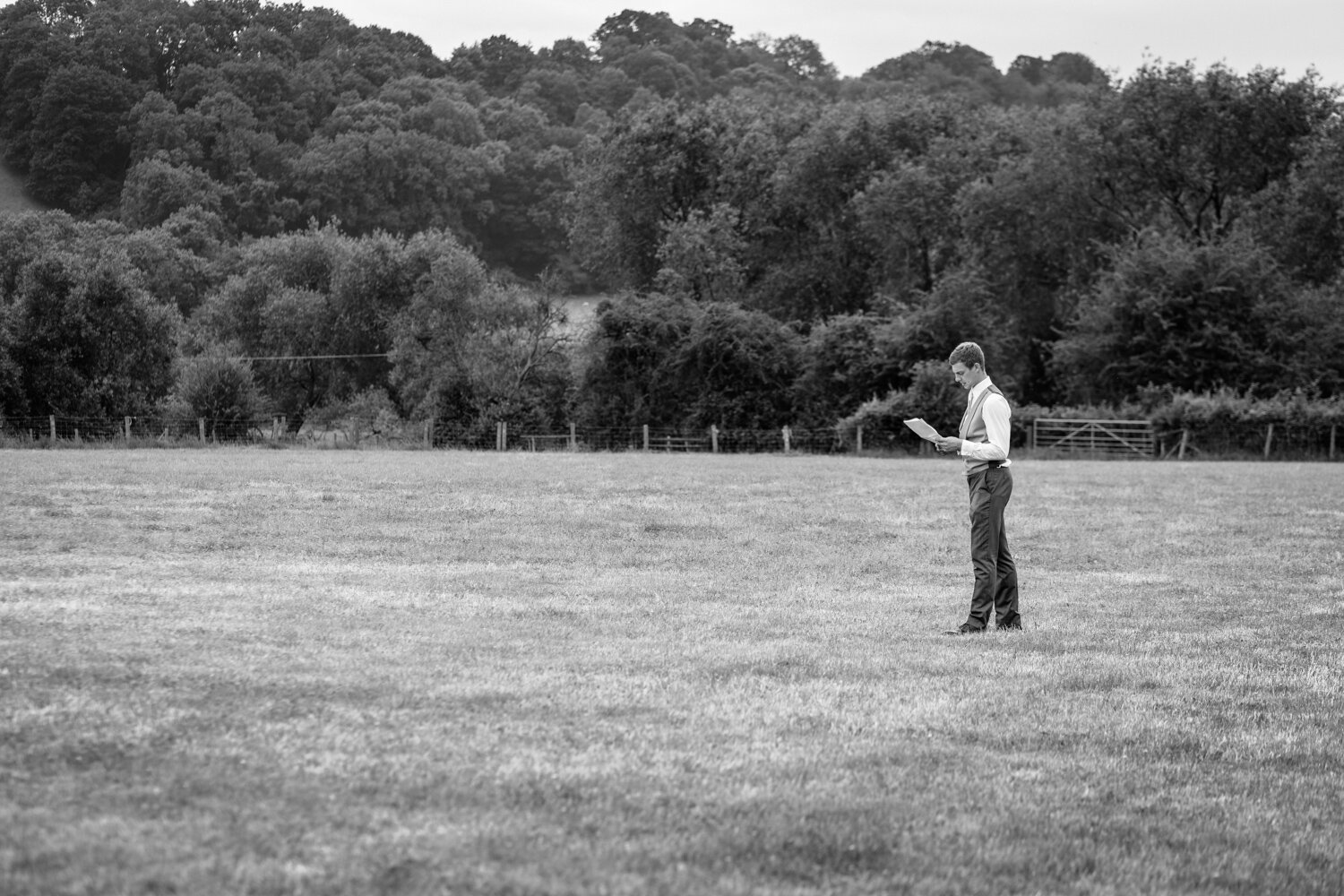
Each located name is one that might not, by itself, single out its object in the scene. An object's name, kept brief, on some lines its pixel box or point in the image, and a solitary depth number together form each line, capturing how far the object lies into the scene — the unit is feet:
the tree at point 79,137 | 386.52
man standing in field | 44.09
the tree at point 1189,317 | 236.63
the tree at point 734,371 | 263.90
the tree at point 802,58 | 517.31
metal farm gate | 218.79
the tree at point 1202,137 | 263.49
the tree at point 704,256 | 301.84
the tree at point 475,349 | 256.93
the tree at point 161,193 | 385.91
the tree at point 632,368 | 269.64
